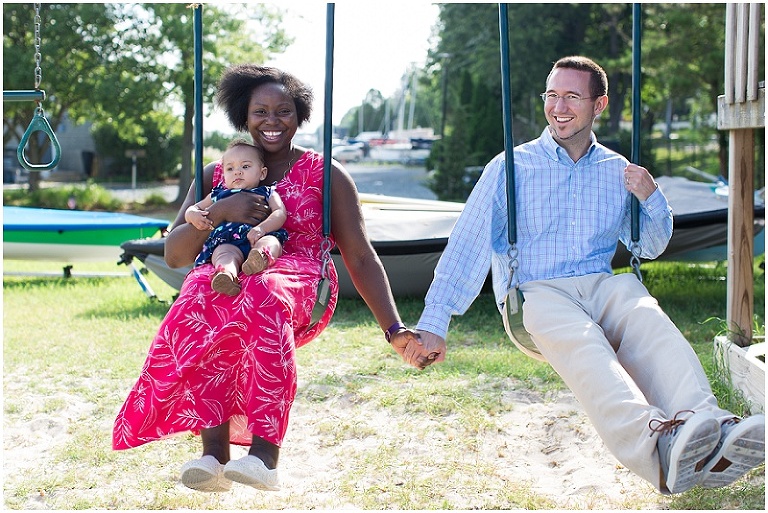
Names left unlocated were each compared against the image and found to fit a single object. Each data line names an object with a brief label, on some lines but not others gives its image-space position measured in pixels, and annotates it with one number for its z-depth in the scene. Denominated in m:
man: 2.83
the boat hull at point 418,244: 7.92
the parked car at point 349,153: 44.06
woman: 2.94
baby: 3.09
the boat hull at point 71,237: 10.41
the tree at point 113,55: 22.19
